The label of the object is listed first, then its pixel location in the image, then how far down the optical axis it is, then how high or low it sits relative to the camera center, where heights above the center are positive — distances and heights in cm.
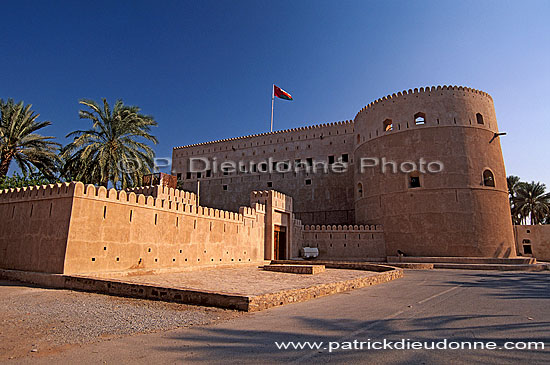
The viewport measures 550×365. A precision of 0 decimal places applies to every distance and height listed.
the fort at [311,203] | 959 +232
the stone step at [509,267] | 1630 -83
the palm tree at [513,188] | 3195 +579
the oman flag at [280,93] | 3246 +1461
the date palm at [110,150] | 1519 +446
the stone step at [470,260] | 1827 -59
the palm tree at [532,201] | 3048 +440
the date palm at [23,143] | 1546 +480
